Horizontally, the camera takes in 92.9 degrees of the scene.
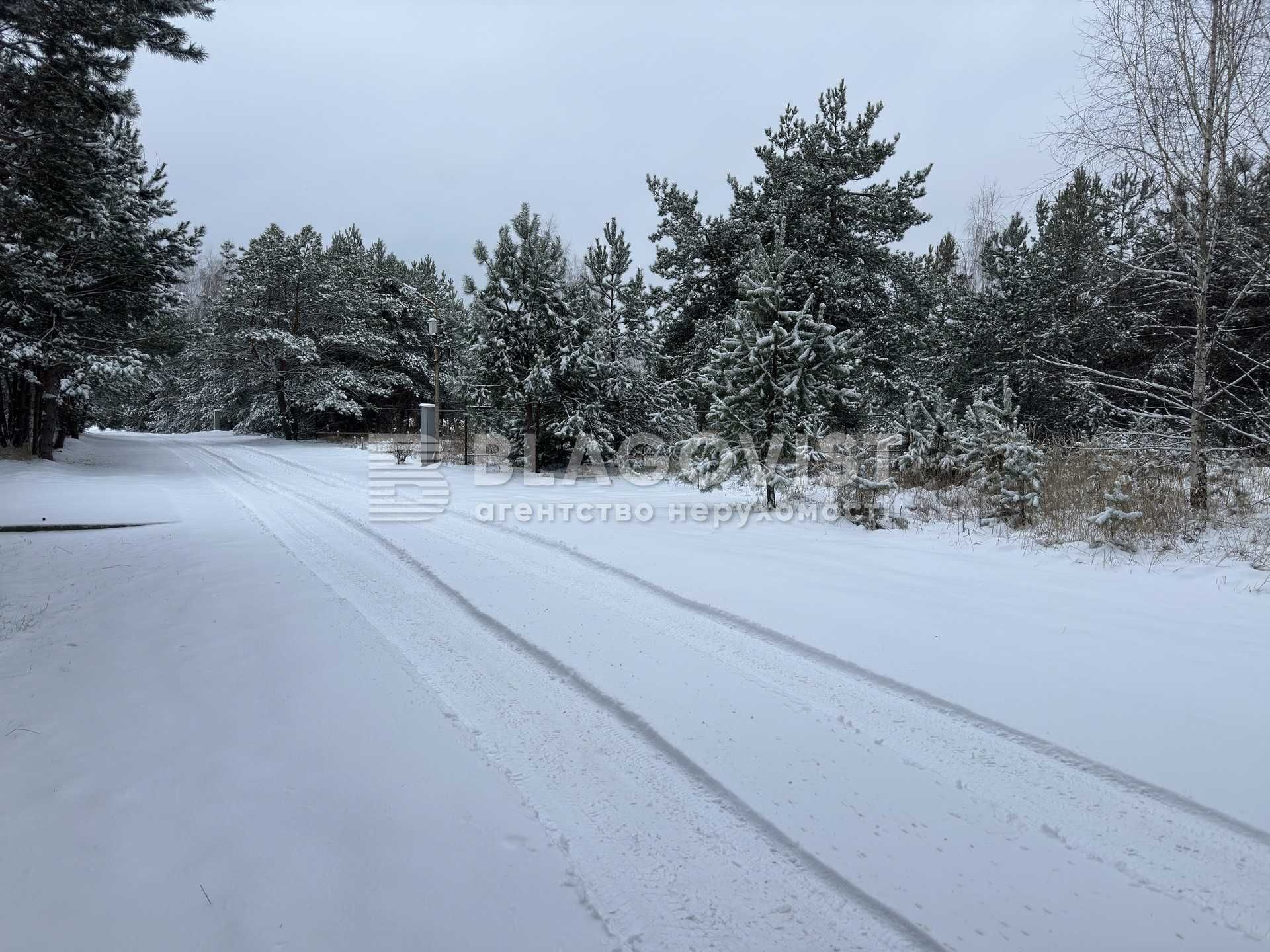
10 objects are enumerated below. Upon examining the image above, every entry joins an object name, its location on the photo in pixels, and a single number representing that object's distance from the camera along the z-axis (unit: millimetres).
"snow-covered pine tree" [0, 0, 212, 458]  5129
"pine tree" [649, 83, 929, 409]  14789
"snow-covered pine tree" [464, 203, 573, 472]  14586
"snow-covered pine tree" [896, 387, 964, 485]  10391
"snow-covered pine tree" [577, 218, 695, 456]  15141
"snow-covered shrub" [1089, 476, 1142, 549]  5902
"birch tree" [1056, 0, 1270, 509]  6375
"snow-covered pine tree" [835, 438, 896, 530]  7742
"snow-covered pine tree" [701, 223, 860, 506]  9000
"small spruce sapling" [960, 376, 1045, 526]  7004
